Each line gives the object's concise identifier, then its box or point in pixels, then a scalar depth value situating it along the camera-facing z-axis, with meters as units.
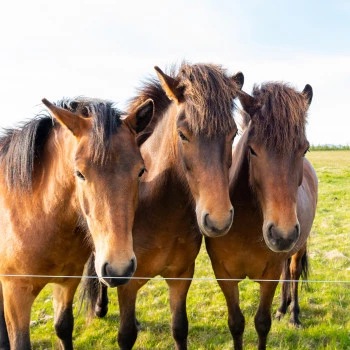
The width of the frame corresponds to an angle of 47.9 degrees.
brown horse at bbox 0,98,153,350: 2.38
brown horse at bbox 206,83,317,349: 2.73
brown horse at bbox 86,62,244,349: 2.61
